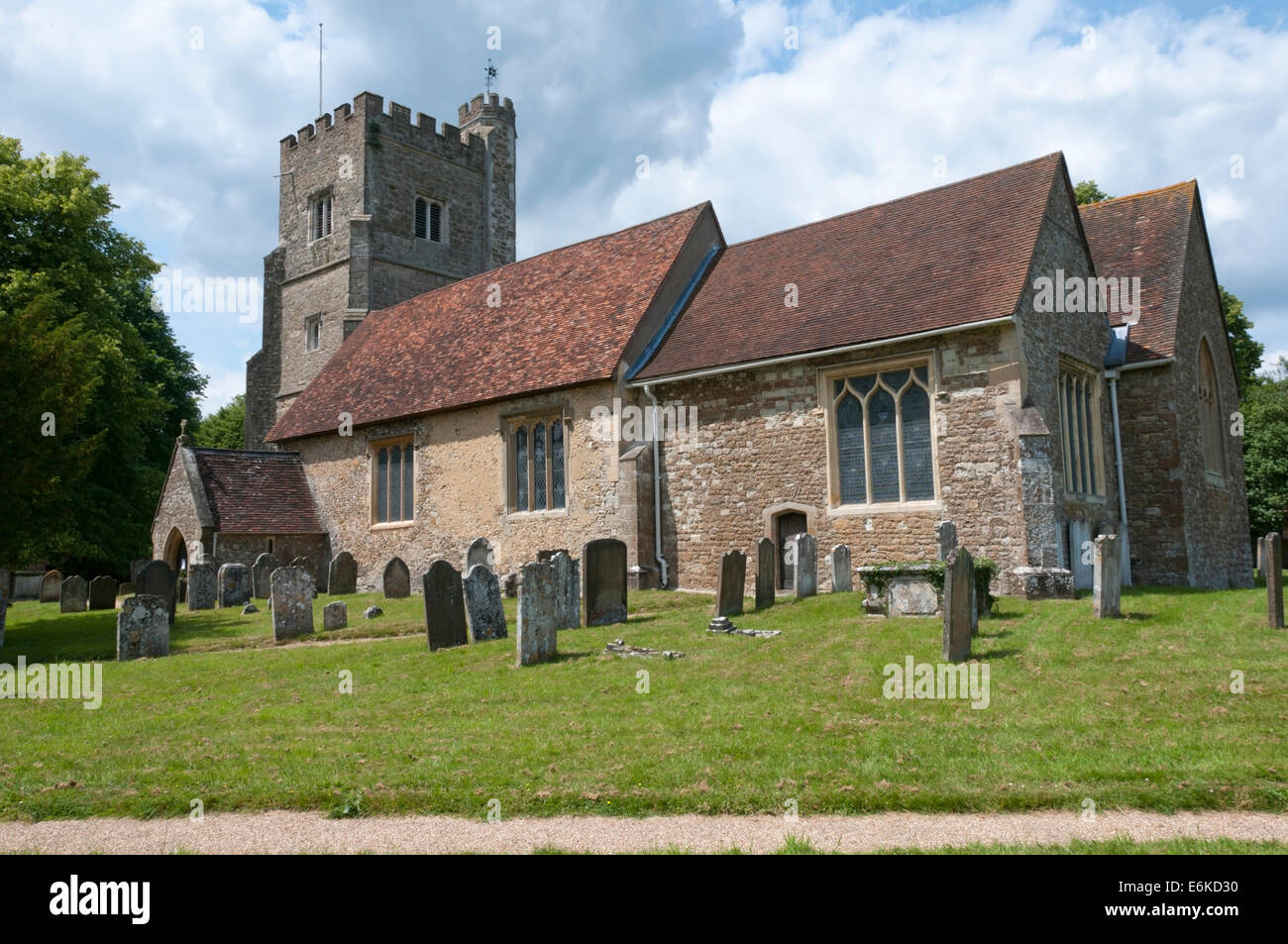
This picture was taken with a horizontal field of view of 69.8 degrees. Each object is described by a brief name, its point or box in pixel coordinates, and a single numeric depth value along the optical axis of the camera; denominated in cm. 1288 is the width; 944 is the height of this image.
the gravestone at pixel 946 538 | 1470
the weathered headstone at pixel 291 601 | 1452
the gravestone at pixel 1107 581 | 1161
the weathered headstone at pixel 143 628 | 1333
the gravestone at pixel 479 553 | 1964
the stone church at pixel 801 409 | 1569
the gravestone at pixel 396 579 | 2067
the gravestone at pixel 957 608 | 932
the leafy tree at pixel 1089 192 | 3309
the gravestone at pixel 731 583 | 1339
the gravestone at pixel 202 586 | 2052
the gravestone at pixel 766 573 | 1455
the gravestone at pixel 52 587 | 2505
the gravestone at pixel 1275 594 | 1079
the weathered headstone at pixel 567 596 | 1351
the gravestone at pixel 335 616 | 1547
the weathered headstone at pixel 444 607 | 1218
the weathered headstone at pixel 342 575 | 2320
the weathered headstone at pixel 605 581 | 1345
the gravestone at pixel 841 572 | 1564
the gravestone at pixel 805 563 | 1530
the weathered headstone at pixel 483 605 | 1256
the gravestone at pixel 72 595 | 2142
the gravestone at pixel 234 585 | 2053
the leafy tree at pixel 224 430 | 5503
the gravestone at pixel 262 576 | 2175
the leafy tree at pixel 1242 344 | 3291
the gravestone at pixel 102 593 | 2116
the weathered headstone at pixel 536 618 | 1067
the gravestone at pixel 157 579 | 1755
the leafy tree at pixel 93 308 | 2650
